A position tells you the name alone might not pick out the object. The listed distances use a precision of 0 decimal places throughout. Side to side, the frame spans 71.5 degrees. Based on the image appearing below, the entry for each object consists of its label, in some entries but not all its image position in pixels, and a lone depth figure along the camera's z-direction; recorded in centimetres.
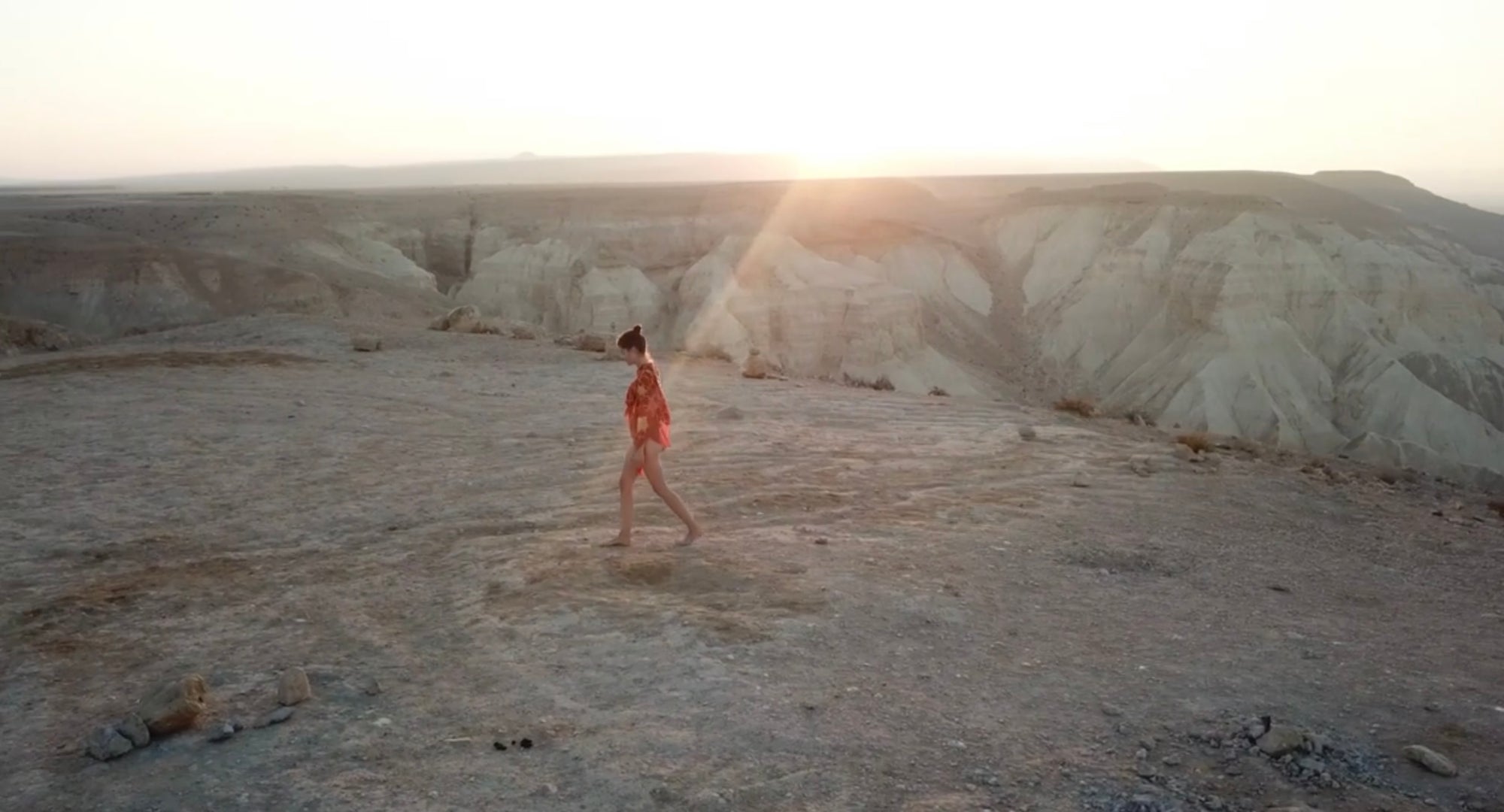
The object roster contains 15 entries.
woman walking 674
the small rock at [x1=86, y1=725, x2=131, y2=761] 436
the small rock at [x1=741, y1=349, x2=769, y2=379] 1497
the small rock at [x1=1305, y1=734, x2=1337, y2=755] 446
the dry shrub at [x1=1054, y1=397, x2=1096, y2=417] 1334
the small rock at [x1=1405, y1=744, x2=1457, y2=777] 431
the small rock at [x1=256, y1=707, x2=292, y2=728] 462
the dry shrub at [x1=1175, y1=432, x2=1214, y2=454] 1101
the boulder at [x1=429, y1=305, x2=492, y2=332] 1805
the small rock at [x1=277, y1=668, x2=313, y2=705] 479
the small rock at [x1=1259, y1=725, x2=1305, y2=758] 443
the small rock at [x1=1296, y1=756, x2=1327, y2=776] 432
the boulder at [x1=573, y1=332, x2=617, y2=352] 1636
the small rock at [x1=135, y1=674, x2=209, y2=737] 450
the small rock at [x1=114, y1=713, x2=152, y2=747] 444
